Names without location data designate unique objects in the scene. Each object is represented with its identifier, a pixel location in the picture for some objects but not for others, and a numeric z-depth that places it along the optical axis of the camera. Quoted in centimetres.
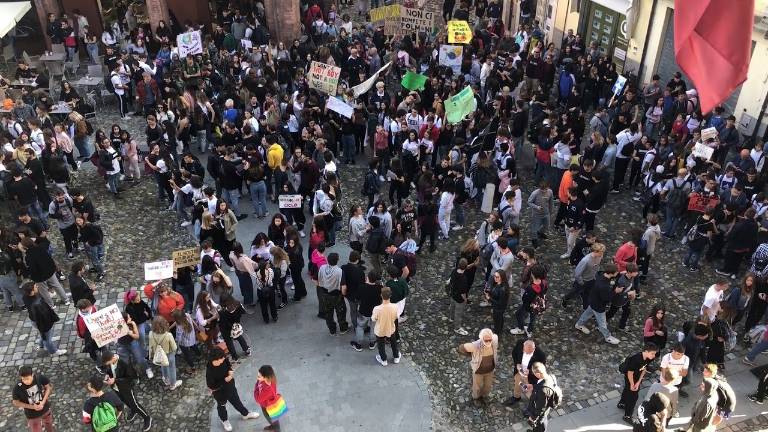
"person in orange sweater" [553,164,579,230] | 1269
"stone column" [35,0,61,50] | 2375
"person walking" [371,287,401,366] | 943
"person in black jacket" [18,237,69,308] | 1070
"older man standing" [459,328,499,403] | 873
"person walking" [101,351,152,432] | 838
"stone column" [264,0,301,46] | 2436
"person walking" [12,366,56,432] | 826
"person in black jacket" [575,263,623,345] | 993
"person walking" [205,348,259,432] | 824
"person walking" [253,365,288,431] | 801
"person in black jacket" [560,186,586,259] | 1250
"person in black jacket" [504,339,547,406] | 856
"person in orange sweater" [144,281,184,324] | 963
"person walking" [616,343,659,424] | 843
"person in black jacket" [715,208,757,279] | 1160
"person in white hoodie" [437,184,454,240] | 1260
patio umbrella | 2019
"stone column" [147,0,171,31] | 2423
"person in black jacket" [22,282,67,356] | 966
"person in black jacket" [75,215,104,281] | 1172
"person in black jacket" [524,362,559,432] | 811
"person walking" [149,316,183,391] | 909
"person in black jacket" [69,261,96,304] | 1012
